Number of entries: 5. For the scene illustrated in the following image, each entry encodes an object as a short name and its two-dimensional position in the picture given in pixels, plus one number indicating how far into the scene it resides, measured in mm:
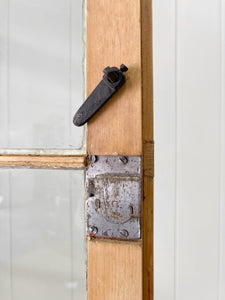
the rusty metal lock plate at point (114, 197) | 335
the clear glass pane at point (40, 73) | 411
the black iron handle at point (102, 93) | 325
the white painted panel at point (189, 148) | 551
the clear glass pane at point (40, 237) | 441
